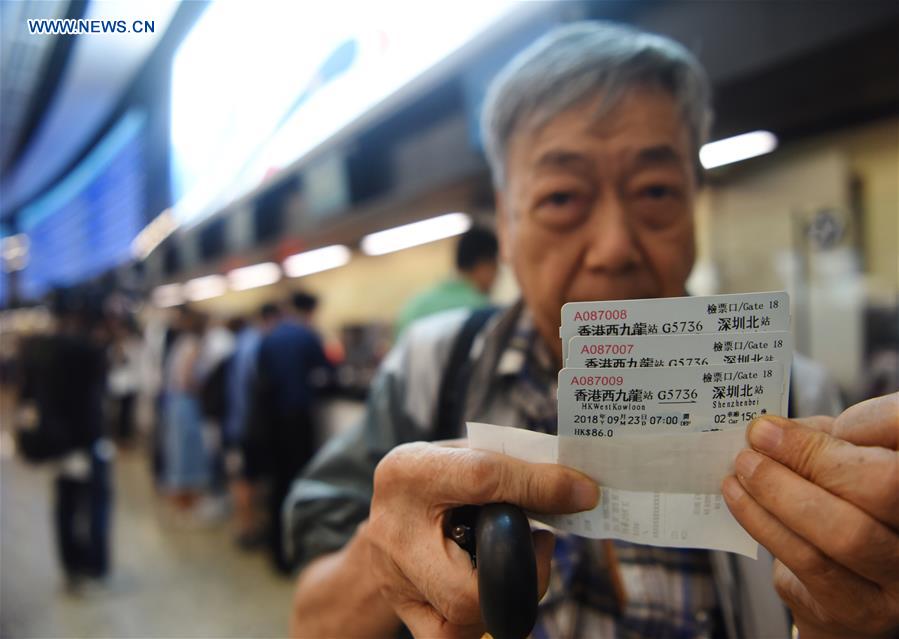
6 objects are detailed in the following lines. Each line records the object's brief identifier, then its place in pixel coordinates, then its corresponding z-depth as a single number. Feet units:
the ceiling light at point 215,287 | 18.73
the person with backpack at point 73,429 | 6.64
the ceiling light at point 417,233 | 12.07
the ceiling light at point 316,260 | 17.11
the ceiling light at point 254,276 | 18.83
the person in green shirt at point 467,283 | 5.84
